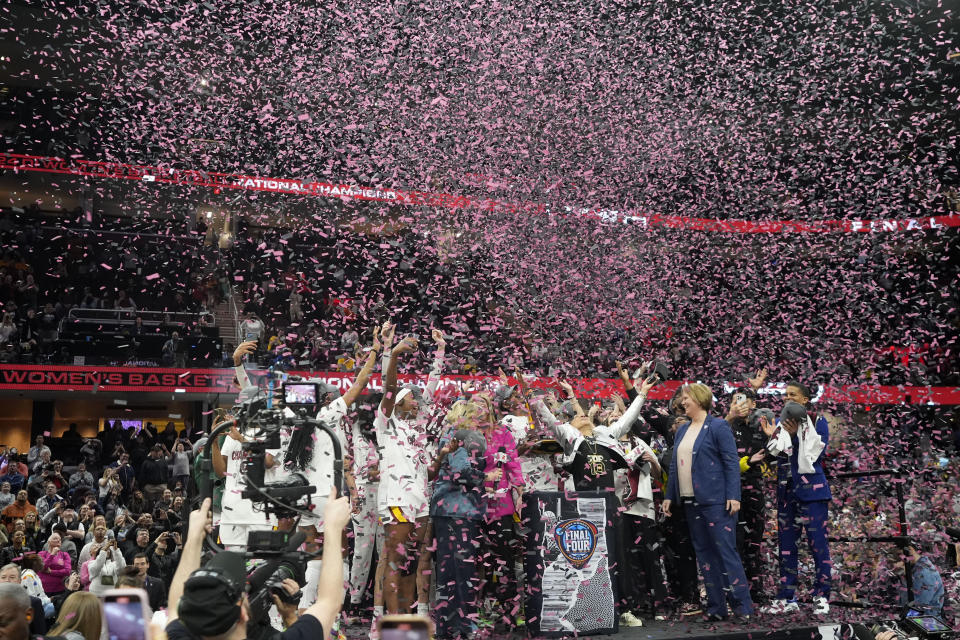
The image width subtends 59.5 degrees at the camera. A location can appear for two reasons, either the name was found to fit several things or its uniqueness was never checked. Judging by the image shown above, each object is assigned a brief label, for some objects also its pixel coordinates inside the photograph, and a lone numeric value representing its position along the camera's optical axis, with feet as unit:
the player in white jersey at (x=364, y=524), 21.04
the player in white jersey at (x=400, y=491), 18.69
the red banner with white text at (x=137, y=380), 51.70
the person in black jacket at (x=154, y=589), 20.83
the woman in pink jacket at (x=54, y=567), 25.40
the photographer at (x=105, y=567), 23.90
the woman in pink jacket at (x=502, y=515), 19.63
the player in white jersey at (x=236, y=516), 16.28
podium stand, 18.52
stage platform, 18.04
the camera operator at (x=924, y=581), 21.45
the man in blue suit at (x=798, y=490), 21.04
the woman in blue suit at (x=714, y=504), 19.30
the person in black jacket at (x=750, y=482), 22.41
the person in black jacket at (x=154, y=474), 43.81
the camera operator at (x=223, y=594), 7.61
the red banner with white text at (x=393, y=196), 58.39
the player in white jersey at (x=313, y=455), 15.16
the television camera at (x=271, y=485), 10.05
